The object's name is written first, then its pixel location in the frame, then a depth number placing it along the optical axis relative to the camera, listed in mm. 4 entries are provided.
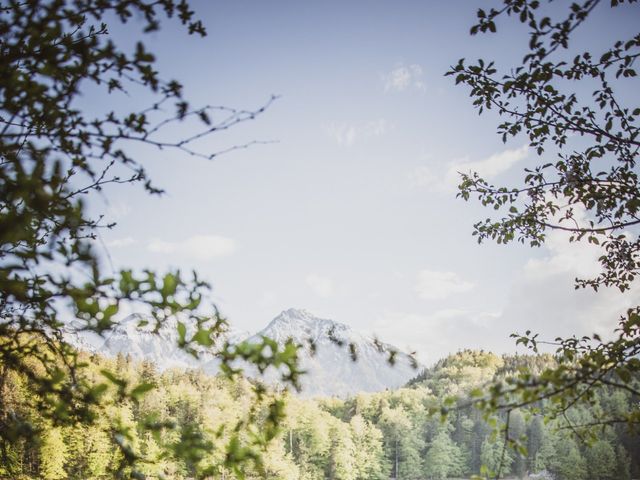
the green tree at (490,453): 67625
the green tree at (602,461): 64500
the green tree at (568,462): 63834
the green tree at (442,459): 70875
